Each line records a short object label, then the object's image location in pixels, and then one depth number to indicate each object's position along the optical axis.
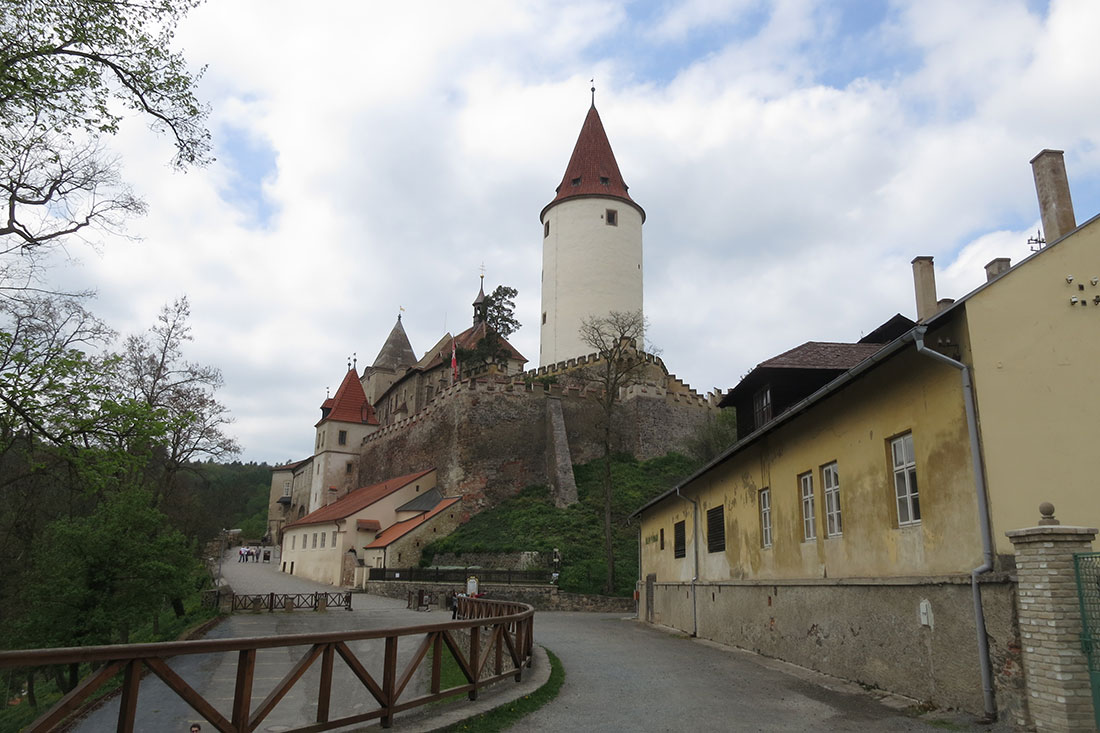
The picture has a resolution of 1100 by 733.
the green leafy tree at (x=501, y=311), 52.19
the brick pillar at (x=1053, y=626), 7.12
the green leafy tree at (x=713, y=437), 39.88
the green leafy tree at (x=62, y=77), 10.31
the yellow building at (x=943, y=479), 8.56
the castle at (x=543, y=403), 41.62
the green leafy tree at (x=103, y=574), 20.12
